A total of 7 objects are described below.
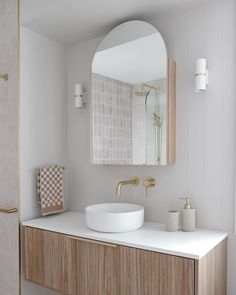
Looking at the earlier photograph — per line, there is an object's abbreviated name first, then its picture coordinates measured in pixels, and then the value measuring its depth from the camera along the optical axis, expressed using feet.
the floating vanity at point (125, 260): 4.84
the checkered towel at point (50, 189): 7.44
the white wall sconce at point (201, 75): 5.98
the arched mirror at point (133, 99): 6.43
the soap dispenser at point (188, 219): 5.98
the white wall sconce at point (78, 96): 7.96
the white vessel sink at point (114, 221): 5.83
